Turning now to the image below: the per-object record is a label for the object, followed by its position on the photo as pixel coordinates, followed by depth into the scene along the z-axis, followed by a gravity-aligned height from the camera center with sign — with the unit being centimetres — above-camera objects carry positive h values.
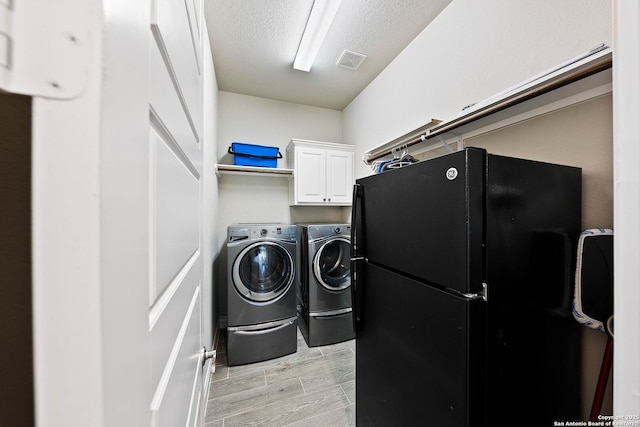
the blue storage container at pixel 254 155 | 261 +67
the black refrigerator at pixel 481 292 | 80 -31
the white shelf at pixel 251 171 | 253 +48
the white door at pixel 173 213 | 39 +0
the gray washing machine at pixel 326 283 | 241 -76
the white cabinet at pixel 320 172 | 274 +49
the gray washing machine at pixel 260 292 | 212 -76
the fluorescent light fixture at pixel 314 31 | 160 +143
